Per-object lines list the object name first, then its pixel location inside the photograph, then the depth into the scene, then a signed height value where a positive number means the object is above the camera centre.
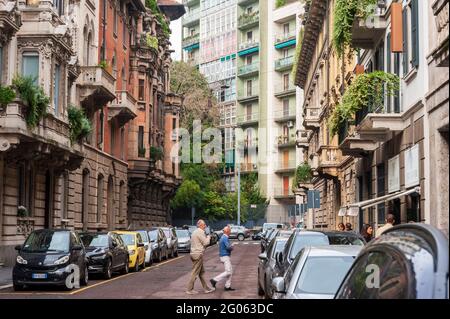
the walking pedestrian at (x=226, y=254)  20.66 -0.80
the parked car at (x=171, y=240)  40.58 -0.87
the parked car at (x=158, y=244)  35.50 -0.91
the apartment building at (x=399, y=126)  17.97 +2.85
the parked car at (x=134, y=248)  28.97 -0.90
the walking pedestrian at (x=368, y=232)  24.09 -0.26
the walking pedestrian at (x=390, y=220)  19.12 +0.10
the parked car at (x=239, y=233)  75.31 -0.86
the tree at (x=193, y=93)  85.75 +14.54
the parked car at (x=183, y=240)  48.16 -0.99
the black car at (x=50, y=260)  20.44 -0.97
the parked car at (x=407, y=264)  3.82 -0.22
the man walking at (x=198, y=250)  20.12 -0.68
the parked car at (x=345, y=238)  14.60 -0.27
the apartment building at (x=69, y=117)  29.41 +5.52
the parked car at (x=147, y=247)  32.75 -0.96
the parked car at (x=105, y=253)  24.58 -0.93
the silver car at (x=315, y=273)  9.88 -0.66
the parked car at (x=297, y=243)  15.15 -0.36
